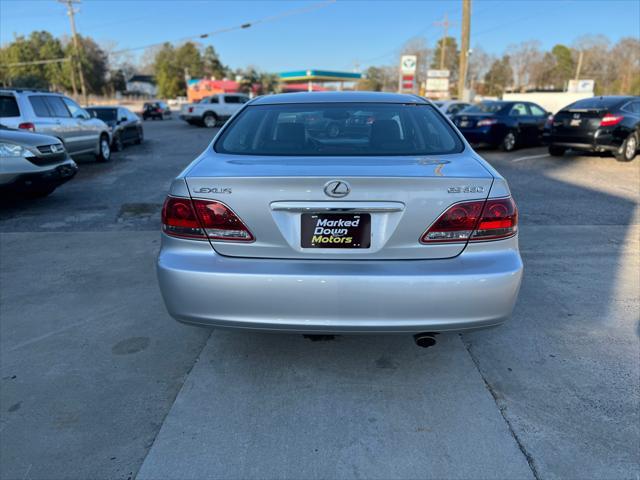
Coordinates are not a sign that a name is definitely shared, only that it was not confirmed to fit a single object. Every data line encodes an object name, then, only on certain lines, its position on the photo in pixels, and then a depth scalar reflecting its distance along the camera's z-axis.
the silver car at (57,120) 9.64
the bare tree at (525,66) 86.88
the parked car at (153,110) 39.72
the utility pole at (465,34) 23.06
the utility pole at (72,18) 47.88
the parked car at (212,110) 27.02
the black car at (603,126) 11.52
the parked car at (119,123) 15.45
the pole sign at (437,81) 42.88
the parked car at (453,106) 18.05
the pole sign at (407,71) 39.66
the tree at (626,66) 55.81
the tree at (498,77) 85.81
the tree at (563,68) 87.19
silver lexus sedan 2.40
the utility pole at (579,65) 75.33
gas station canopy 71.81
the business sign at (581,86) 44.34
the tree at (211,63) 90.31
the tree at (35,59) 70.31
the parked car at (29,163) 6.69
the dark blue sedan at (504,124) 13.92
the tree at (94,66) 73.94
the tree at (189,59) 82.56
